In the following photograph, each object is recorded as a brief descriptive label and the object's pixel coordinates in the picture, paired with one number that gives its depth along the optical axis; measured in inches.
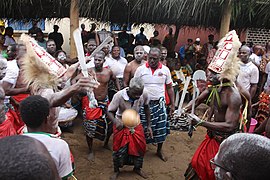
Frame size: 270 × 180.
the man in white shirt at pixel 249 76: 236.5
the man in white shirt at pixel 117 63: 248.7
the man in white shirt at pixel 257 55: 306.0
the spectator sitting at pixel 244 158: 57.4
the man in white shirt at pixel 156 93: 199.0
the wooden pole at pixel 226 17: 256.3
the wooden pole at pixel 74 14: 242.5
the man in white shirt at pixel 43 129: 83.8
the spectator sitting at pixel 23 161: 44.8
